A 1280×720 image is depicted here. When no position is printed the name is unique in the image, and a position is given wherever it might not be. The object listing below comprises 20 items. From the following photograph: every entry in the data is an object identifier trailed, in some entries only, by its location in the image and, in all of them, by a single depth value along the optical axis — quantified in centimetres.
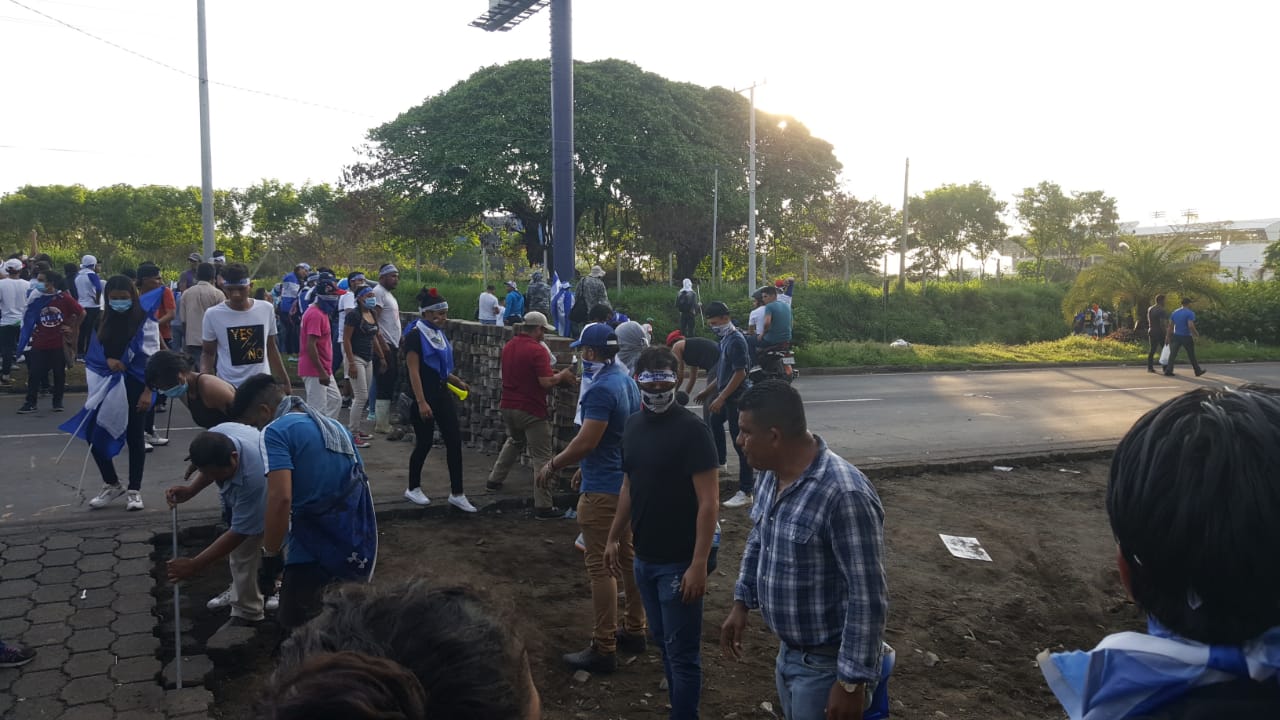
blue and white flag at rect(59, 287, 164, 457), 662
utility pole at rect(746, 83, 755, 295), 2792
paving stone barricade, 911
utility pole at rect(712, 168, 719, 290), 3231
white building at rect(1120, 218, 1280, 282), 6938
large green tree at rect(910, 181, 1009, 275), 4994
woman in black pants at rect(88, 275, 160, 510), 681
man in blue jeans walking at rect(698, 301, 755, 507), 804
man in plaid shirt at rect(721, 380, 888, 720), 281
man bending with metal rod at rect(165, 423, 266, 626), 384
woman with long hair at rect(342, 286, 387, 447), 936
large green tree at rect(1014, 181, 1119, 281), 4950
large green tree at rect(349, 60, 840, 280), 3023
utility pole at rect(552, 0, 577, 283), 1240
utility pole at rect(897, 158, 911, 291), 3412
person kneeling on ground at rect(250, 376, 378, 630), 371
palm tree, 2753
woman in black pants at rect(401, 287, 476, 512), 727
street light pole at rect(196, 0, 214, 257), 1700
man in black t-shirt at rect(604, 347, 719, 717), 385
